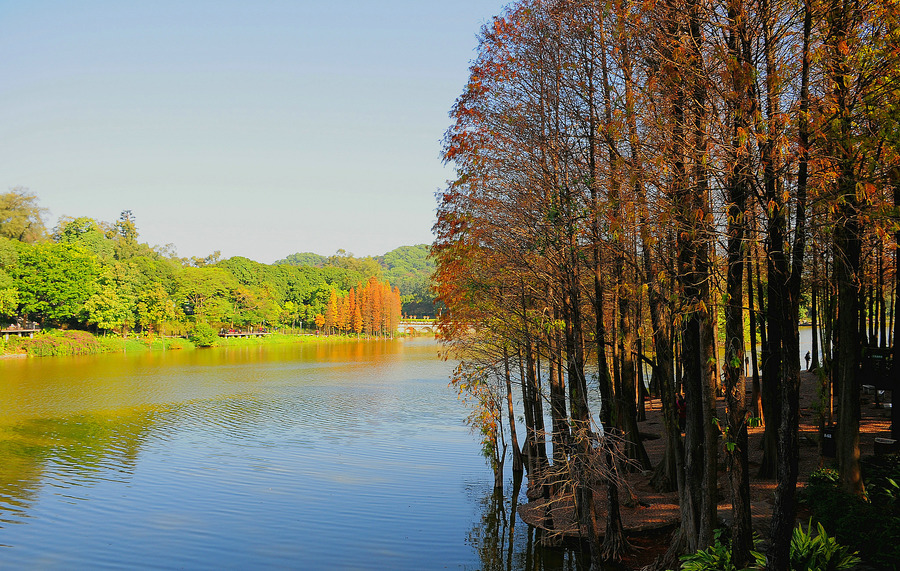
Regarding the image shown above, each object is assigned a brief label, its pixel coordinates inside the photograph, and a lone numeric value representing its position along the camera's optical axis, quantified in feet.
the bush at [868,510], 25.86
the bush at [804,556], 25.86
